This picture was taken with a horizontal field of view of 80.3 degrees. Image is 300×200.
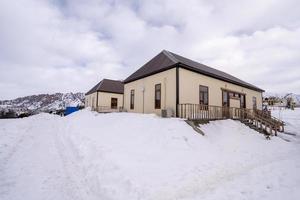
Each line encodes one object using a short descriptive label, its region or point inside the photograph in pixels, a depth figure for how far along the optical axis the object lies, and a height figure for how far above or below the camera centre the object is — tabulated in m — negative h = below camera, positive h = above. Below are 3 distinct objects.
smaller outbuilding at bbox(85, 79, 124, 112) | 26.25 +1.47
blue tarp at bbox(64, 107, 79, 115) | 32.62 -0.82
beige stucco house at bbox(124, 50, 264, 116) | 12.12 +1.49
